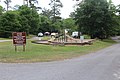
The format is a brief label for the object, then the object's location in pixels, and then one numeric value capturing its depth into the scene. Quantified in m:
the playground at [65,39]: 14.11
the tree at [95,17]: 22.13
